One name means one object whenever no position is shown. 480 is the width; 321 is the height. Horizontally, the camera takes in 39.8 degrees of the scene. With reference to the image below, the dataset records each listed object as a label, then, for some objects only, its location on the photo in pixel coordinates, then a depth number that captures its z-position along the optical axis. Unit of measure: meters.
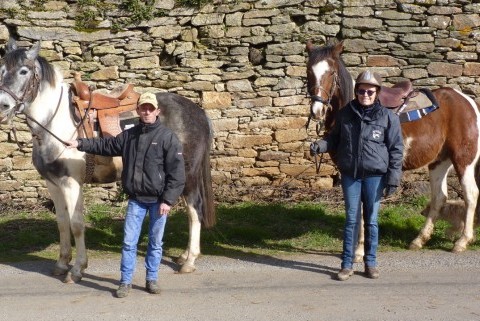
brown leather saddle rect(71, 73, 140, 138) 6.55
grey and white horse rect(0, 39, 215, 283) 6.11
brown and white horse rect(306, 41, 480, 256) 7.34
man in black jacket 5.70
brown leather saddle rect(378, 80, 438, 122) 7.11
